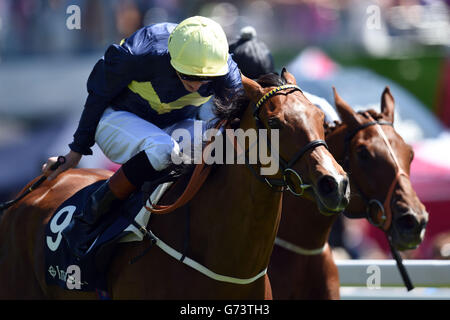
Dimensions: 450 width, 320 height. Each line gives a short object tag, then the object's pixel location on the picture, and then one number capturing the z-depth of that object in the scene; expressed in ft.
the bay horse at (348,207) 30.66
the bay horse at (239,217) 24.04
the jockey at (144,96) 26.09
